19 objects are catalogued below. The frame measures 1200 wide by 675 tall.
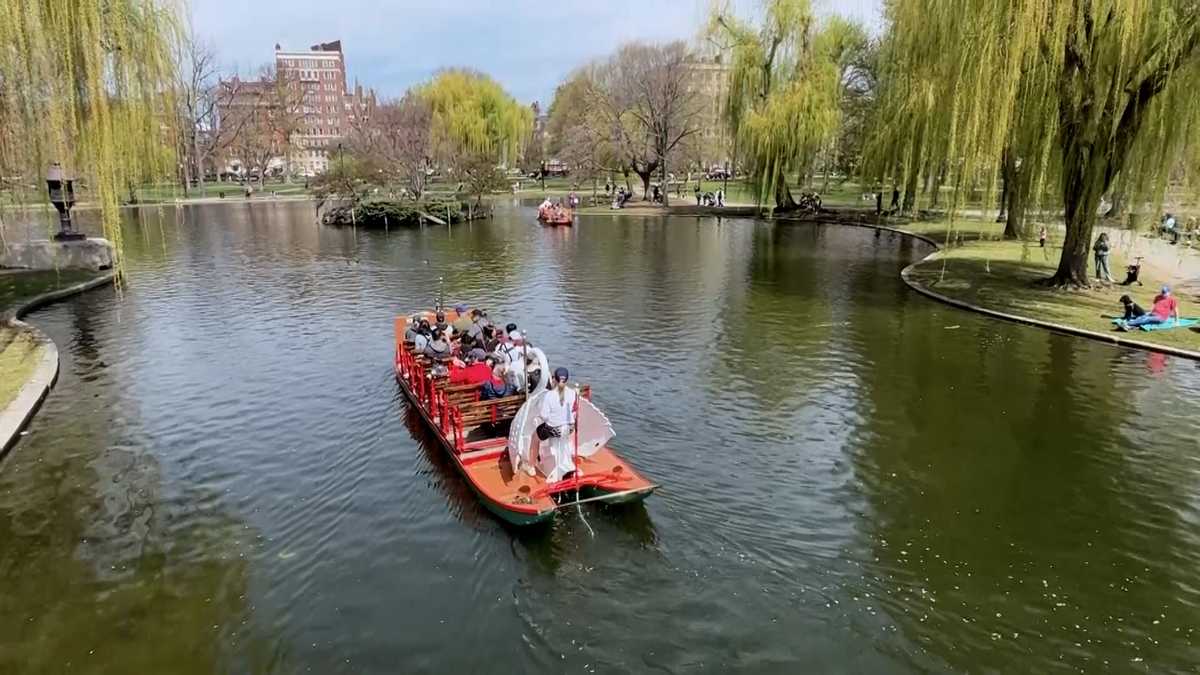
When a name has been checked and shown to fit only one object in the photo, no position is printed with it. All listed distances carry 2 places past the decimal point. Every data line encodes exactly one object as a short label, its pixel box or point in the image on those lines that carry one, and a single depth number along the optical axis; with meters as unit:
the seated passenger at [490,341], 15.53
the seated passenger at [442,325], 16.16
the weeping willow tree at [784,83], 48.09
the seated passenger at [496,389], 13.16
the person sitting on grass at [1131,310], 20.50
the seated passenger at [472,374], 14.24
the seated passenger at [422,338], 15.25
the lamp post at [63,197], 27.06
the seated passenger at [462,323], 17.01
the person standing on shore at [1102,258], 24.67
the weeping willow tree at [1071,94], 19.91
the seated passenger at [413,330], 16.25
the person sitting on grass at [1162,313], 20.09
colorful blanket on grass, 19.97
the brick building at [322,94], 160.12
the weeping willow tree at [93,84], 13.38
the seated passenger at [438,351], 14.87
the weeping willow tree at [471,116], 75.44
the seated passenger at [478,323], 16.40
